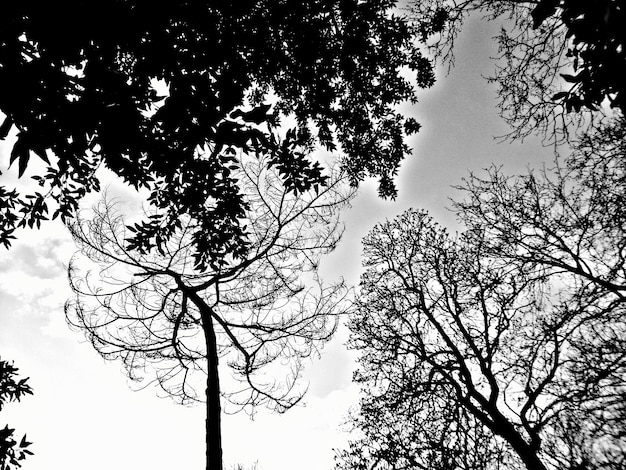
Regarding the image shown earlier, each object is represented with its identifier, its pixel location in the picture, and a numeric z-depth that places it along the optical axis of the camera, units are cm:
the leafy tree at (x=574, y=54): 177
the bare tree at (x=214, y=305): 602
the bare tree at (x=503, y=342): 573
